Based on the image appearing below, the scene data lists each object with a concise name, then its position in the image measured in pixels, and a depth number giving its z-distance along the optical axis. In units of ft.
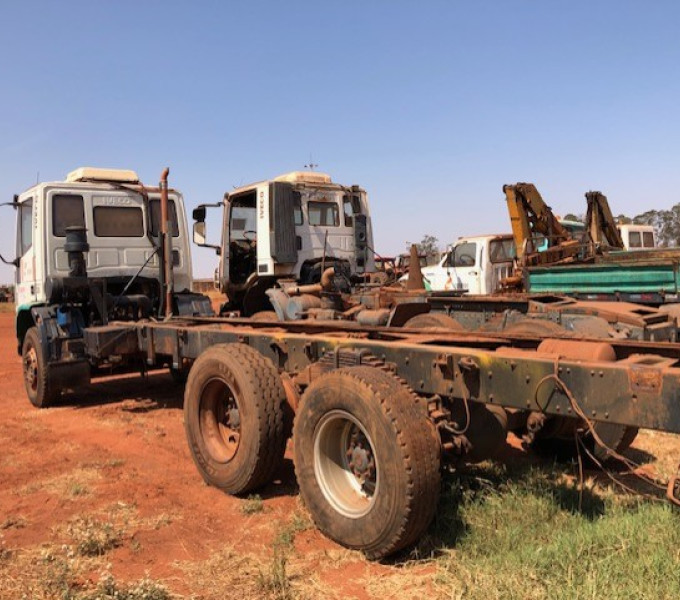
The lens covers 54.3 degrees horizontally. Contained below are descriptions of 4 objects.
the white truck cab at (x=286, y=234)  32.04
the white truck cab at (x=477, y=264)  46.24
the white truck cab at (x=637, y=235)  56.65
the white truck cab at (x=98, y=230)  27.43
